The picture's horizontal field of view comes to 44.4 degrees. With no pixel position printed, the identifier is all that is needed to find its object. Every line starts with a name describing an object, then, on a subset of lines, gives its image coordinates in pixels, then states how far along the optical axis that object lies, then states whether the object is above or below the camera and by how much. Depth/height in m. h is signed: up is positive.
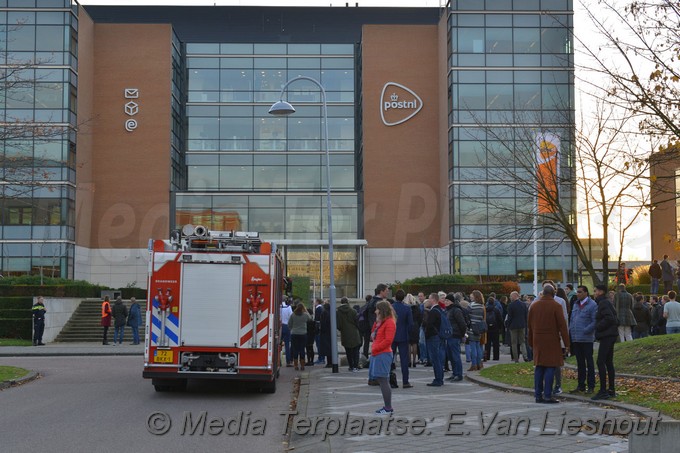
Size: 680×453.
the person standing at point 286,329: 22.66 -1.60
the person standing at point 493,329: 21.91 -1.51
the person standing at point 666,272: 32.31 +0.07
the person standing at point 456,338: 16.39 -1.30
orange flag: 18.56 +2.54
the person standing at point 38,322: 31.42 -2.02
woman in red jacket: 11.55 -1.00
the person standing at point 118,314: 31.48 -1.70
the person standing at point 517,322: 20.14 -1.22
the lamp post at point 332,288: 19.45 -0.42
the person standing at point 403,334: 15.05 -1.13
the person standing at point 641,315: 24.17 -1.21
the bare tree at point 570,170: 16.48 +2.24
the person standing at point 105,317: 31.86 -1.84
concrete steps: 34.69 -2.51
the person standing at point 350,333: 19.27 -1.44
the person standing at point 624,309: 22.02 -0.95
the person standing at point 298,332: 20.33 -1.51
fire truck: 14.58 -0.80
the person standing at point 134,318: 32.12 -1.89
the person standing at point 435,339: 15.38 -1.27
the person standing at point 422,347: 20.98 -1.91
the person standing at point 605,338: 12.29 -0.97
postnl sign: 55.00 +11.05
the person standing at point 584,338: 13.12 -1.04
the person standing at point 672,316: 22.19 -1.12
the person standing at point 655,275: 33.50 -0.05
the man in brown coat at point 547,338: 12.39 -0.99
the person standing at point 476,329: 18.11 -1.25
